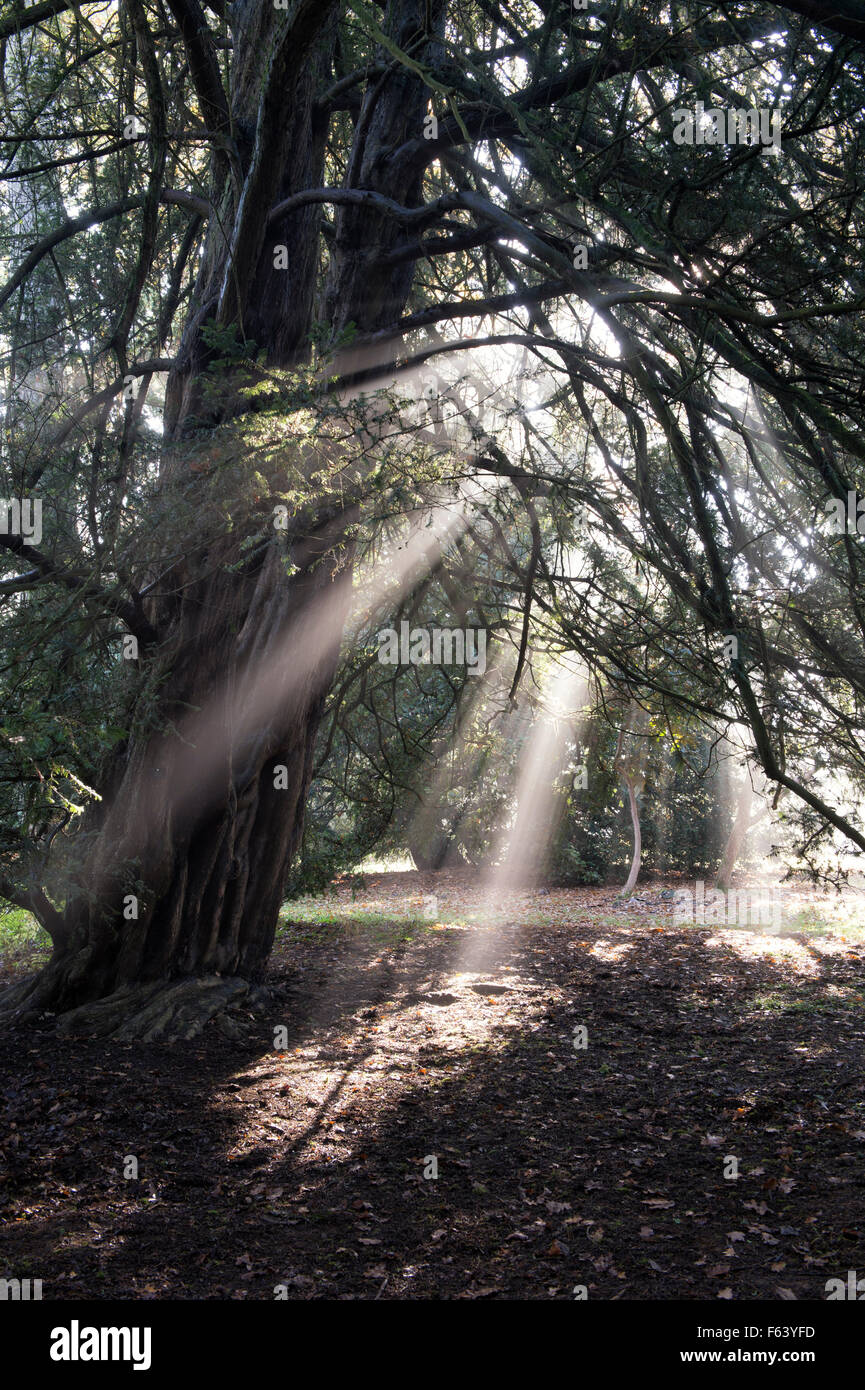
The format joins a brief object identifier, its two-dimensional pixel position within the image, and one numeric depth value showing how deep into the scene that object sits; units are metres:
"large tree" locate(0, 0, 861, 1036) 4.35
